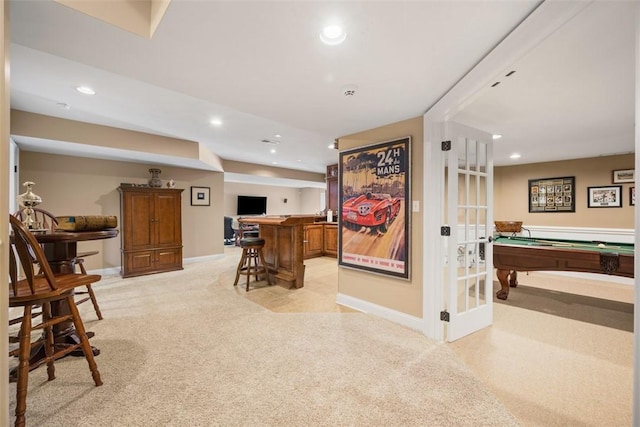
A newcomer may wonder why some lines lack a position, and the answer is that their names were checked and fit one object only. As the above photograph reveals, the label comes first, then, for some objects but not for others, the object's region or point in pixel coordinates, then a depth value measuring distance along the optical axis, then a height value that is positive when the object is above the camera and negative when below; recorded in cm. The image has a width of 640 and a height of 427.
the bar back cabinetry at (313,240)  630 -64
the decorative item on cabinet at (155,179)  491 +66
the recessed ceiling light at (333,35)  138 +96
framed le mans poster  267 +6
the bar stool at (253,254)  395 -63
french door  237 -15
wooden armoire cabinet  452 -27
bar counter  387 -52
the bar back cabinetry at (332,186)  669 +69
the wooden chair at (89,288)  252 -68
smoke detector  200 +95
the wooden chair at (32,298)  142 -48
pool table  256 -48
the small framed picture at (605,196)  459 +26
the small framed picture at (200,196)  584 +41
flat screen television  995 +34
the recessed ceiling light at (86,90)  258 +124
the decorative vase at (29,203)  196 +9
